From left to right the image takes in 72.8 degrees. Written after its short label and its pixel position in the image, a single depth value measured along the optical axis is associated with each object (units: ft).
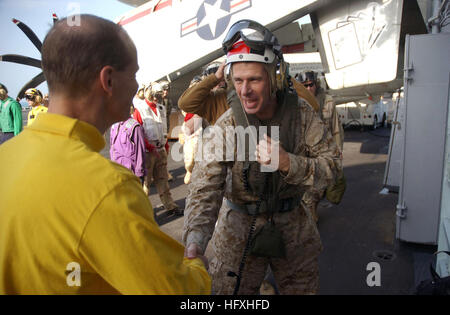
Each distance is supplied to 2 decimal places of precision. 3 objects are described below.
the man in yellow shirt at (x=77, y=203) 2.63
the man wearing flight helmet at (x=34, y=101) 22.41
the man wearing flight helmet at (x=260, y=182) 5.48
